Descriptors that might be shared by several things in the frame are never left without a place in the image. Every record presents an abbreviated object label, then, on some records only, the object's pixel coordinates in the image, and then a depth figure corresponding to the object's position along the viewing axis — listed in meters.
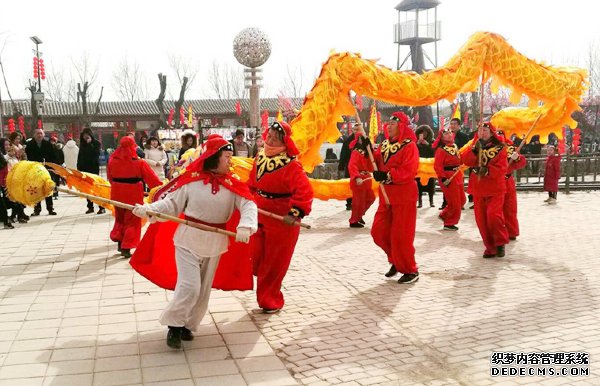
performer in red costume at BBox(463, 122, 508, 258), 7.84
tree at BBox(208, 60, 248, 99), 48.11
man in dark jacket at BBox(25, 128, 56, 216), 12.23
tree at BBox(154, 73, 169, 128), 36.41
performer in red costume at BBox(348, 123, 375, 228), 10.07
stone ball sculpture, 16.11
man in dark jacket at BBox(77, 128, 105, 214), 13.12
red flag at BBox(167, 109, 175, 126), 36.65
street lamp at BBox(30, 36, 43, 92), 23.01
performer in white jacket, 4.48
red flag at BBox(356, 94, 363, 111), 25.95
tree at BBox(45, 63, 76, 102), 45.29
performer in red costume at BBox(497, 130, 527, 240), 8.71
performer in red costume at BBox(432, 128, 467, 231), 10.36
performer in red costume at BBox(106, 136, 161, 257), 8.02
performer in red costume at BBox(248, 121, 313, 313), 5.43
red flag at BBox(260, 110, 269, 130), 26.38
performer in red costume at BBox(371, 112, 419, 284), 6.55
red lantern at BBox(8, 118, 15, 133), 29.84
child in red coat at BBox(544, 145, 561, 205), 13.87
